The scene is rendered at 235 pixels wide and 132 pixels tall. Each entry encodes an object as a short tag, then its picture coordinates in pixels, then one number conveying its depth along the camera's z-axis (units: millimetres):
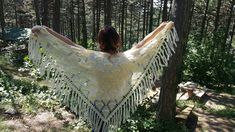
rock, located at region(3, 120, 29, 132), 3601
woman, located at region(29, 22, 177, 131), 1941
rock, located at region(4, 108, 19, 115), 4035
